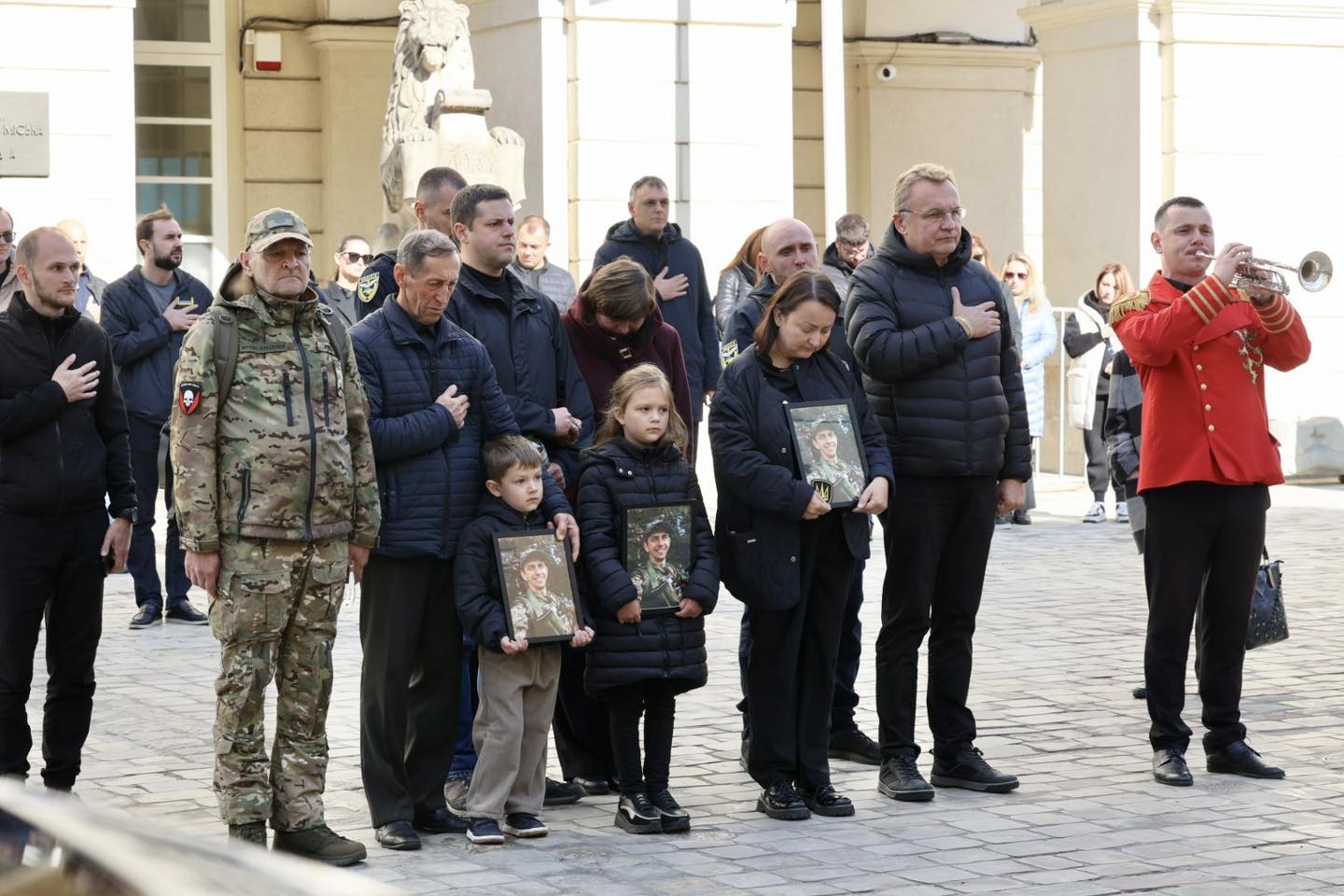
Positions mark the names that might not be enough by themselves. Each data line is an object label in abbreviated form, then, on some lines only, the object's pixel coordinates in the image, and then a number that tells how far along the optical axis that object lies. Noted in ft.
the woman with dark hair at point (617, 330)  22.85
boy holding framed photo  20.39
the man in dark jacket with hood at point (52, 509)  21.36
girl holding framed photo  20.88
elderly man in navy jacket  20.43
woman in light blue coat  48.49
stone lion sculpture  48.29
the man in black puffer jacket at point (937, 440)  22.38
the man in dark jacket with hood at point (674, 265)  33.30
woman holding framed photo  21.52
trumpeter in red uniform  22.97
